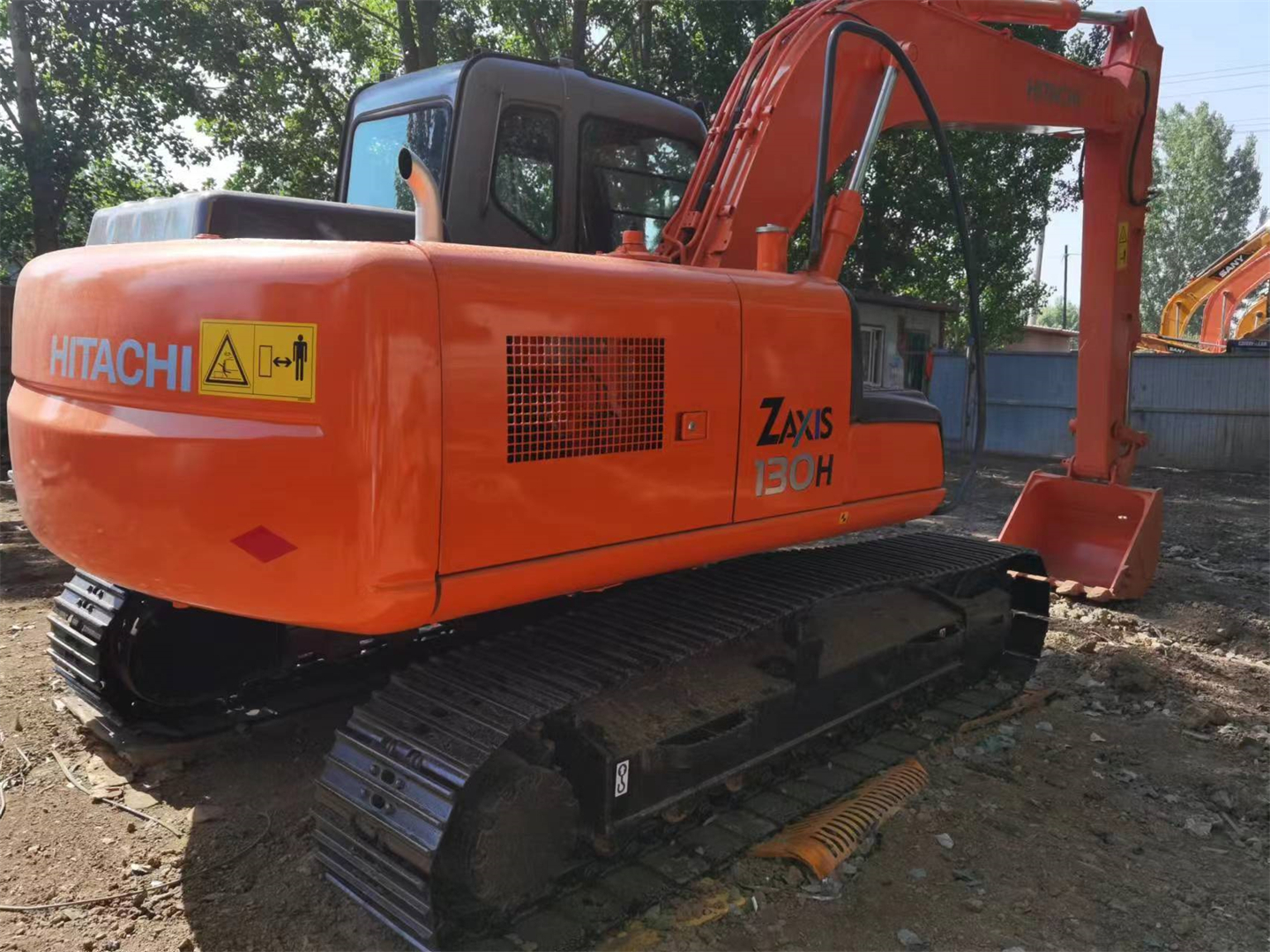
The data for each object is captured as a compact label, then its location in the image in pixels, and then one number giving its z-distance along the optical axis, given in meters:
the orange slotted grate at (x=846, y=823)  3.08
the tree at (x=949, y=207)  15.01
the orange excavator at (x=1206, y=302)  18.08
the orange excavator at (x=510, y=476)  2.18
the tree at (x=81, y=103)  11.09
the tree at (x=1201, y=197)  51.62
